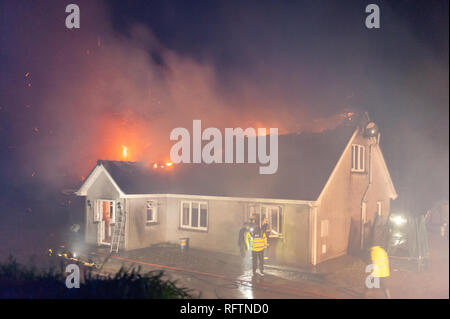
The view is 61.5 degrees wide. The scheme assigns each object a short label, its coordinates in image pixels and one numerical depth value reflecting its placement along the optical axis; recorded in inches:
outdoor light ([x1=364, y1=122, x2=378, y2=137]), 693.9
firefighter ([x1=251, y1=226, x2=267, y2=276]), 502.6
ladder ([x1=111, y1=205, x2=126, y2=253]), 661.0
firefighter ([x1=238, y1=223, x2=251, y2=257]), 559.2
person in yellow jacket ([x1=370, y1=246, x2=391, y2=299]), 431.5
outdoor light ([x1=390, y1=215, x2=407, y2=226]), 614.5
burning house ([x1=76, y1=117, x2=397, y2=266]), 581.0
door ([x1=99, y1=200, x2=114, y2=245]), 697.0
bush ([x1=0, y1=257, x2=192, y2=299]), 276.5
